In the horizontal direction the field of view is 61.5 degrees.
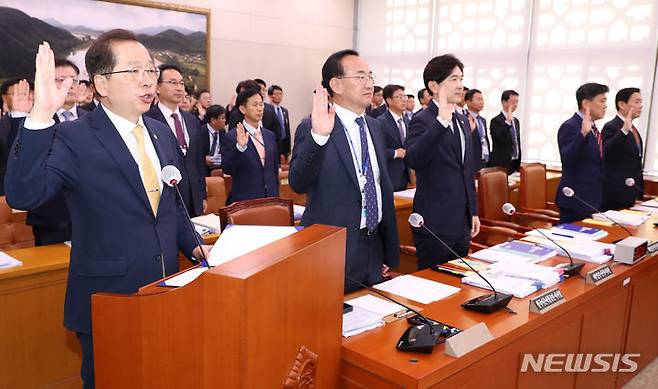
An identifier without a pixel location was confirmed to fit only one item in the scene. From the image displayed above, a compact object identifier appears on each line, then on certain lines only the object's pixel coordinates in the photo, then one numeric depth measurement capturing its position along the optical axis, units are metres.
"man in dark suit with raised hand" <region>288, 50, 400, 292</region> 2.20
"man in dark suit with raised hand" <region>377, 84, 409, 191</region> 4.74
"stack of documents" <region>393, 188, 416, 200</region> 4.25
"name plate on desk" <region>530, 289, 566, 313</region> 1.78
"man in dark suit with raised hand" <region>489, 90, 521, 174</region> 6.98
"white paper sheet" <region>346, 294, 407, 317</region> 1.76
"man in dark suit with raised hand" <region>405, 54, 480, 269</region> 2.87
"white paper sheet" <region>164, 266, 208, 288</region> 1.23
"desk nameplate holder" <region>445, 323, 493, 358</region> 1.43
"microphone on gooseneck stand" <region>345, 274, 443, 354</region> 1.45
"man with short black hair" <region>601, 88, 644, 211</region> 4.26
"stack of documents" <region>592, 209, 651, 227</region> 3.28
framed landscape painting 6.66
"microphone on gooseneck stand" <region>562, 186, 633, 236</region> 2.92
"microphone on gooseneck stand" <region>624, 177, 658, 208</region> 3.93
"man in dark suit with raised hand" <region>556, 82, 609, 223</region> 3.85
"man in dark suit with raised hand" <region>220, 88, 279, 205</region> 3.83
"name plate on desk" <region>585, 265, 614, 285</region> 2.09
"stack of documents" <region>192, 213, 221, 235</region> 2.98
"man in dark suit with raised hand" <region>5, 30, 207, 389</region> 1.52
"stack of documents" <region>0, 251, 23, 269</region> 2.26
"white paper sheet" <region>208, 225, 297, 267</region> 1.17
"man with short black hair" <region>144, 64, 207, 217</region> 3.65
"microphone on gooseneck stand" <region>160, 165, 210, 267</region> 1.49
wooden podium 0.92
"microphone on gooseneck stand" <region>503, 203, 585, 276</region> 2.19
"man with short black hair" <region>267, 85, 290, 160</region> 8.70
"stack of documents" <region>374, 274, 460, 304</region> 1.92
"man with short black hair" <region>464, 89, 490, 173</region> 7.03
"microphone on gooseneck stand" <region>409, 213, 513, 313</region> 1.76
